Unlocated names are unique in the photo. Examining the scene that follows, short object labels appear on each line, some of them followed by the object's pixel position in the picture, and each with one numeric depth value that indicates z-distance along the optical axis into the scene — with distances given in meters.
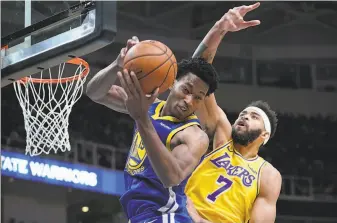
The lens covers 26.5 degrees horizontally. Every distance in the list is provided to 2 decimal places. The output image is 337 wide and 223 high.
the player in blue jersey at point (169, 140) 2.92
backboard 3.28
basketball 2.72
